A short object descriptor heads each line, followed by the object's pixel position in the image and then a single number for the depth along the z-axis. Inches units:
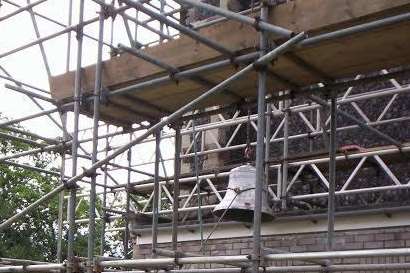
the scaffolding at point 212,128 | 230.7
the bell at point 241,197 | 266.5
